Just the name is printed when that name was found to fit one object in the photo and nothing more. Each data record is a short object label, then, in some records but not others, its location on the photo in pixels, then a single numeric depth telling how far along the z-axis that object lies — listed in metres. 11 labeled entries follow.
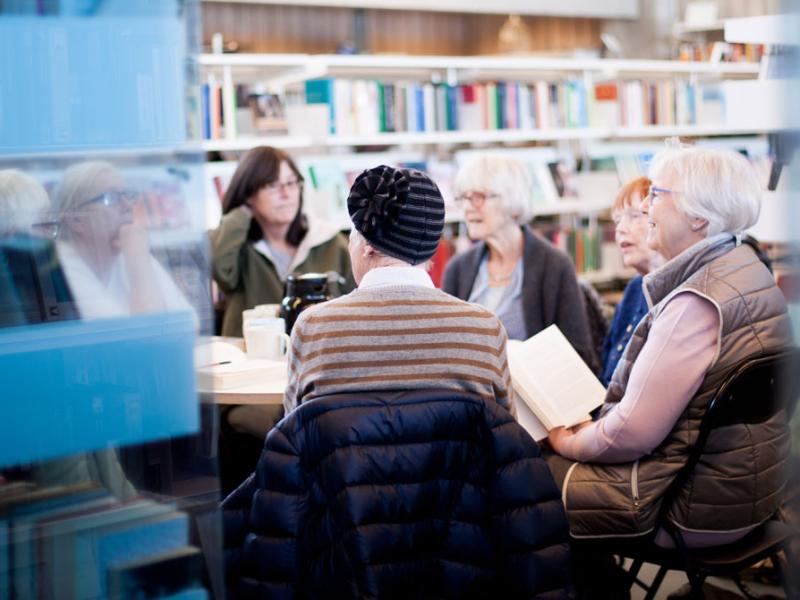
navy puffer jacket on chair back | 1.86
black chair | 2.21
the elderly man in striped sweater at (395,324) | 2.02
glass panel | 1.39
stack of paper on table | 2.78
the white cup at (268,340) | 3.09
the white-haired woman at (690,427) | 2.28
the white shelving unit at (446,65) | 5.36
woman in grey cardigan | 3.67
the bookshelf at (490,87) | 5.43
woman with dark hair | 3.99
